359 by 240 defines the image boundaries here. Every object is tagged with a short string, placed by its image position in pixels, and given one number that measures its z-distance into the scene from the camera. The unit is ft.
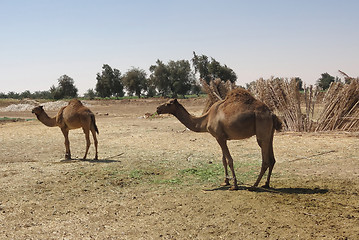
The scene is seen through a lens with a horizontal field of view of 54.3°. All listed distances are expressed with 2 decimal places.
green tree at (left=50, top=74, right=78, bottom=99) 225.97
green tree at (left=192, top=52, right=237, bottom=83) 191.93
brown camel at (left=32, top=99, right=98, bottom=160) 37.27
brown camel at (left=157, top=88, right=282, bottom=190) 23.54
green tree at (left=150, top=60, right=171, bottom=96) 211.20
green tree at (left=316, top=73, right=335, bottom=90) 221.05
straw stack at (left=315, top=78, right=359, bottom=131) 47.44
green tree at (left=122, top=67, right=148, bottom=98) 226.58
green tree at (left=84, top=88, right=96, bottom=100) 258.20
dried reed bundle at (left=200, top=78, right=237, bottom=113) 64.08
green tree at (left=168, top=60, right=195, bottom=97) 210.18
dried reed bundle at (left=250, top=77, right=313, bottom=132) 52.26
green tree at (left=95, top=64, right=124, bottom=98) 235.81
